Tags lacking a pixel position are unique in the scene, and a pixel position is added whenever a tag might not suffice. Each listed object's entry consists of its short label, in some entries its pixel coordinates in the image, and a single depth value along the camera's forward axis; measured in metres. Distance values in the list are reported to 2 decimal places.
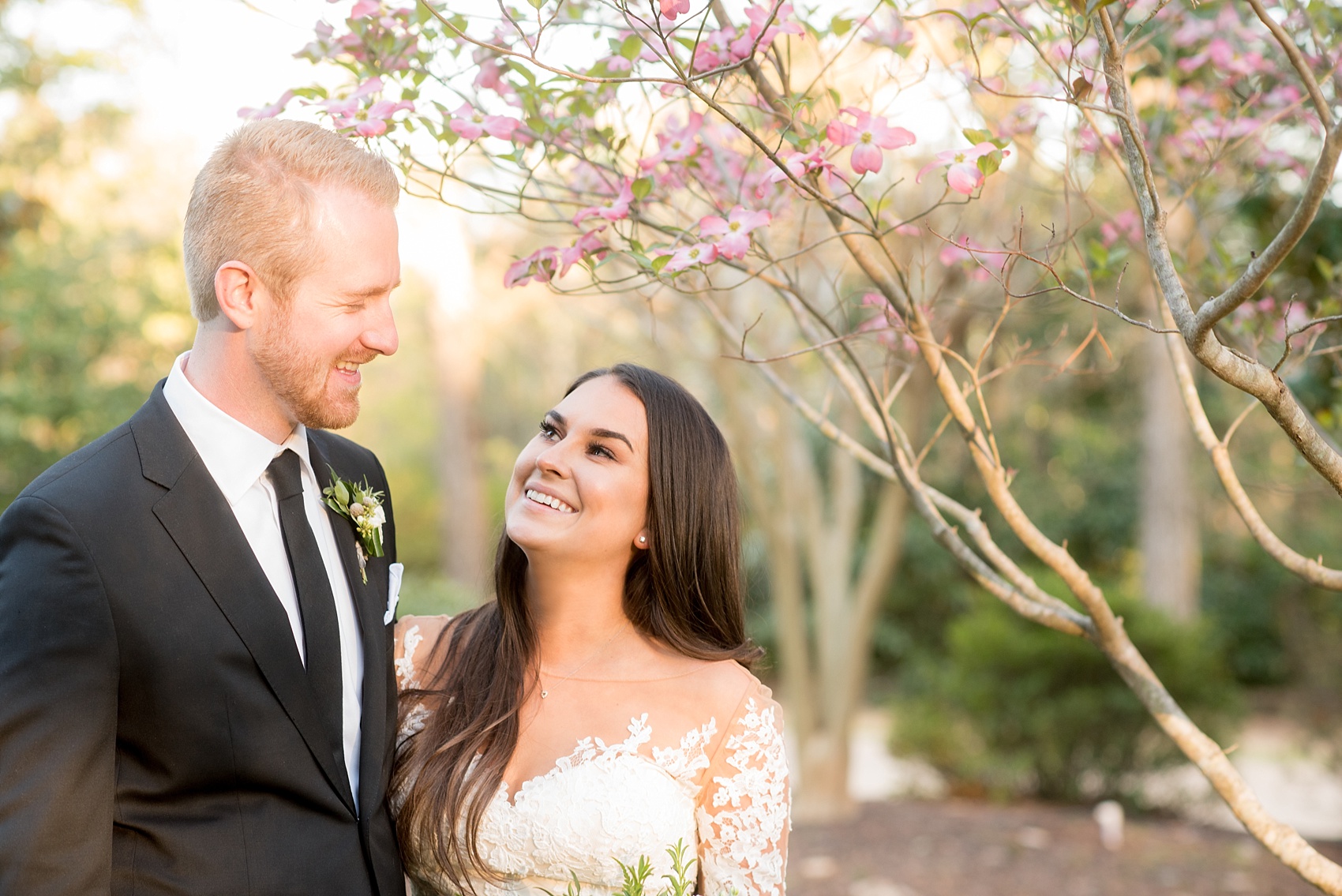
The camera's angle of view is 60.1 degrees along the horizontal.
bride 2.52
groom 1.71
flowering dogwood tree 1.91
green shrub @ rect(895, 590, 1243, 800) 7.81
